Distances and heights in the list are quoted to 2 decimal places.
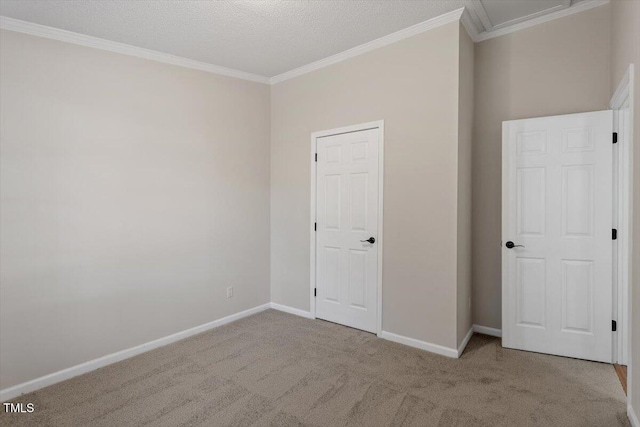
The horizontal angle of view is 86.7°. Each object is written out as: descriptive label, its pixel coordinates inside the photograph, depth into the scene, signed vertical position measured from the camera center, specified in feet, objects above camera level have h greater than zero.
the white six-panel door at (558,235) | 9.01 -0.64
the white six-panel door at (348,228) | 11.29 -0.59
